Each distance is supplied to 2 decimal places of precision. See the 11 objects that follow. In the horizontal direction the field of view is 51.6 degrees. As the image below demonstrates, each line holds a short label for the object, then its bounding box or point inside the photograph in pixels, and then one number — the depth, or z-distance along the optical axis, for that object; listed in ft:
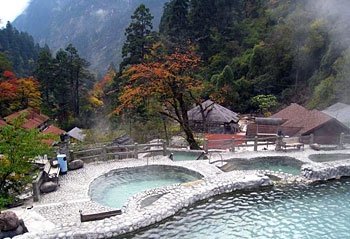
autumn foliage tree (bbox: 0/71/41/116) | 114.21
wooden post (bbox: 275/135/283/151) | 64.28
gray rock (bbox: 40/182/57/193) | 45.19
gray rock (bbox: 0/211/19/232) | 34.76
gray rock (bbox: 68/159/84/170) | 53.83
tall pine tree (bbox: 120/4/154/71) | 122.93
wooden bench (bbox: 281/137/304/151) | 64.64
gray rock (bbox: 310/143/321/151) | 64.85
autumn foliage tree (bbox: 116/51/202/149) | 66.13
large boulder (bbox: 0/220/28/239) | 34.58
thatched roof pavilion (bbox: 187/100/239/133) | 101.42
